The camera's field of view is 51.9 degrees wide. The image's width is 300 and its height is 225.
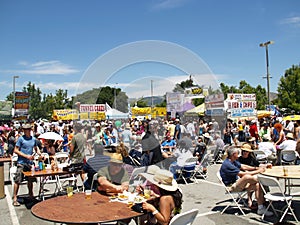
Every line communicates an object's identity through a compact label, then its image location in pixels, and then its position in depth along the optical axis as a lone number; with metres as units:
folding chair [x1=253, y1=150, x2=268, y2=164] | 8.21
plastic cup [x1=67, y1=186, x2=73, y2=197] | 4.06
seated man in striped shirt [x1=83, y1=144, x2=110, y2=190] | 4.98
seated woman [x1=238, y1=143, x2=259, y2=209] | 5.88
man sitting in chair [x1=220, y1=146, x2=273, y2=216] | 5.11
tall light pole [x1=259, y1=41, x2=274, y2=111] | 27.39
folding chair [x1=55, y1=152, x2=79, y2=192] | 6.39
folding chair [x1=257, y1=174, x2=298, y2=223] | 4.54
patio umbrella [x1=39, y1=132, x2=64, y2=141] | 7.69
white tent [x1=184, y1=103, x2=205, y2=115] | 21.57
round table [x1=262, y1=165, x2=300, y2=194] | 4.84
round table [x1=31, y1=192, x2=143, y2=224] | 3.12
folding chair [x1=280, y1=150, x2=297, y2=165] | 7.88
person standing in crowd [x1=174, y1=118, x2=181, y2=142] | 11.59
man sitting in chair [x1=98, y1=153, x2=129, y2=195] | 4.14
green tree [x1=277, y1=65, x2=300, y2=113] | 35.97
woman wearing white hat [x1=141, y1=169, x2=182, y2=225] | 3.24
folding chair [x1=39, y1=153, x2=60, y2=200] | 6.38
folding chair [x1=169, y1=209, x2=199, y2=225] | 2.95
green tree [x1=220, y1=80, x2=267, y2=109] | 48.38
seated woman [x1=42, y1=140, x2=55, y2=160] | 8.39
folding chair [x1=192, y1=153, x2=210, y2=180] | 8.02
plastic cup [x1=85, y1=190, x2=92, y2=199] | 3.91
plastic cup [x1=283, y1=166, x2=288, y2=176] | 5.02
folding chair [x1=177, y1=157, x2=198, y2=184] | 7.50
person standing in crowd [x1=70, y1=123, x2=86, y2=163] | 6.53
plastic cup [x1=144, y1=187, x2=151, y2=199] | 3.75
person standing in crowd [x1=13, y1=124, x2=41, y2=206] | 6.07
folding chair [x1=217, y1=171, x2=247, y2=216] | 5.12
